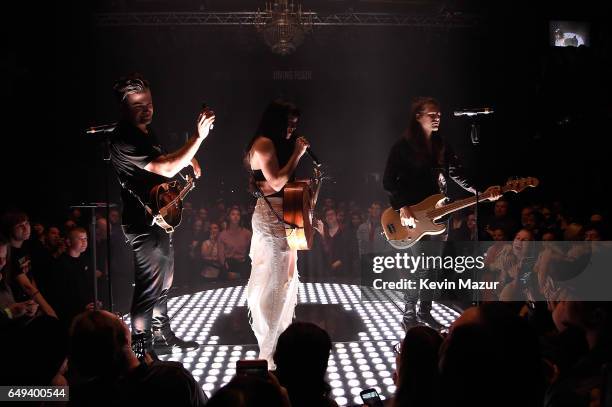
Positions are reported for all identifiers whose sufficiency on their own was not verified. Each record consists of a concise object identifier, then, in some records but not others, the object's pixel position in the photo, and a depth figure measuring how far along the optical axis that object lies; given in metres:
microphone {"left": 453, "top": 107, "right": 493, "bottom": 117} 4.27
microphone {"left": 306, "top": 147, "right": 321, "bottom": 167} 3.86
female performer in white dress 3.53
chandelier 6.37
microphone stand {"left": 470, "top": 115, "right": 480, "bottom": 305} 4.20
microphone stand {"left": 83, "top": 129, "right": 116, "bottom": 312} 3.64
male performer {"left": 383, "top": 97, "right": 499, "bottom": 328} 4.70
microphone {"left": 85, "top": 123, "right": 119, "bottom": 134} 3.64
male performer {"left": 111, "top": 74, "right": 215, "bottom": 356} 3.54
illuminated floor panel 3.49
